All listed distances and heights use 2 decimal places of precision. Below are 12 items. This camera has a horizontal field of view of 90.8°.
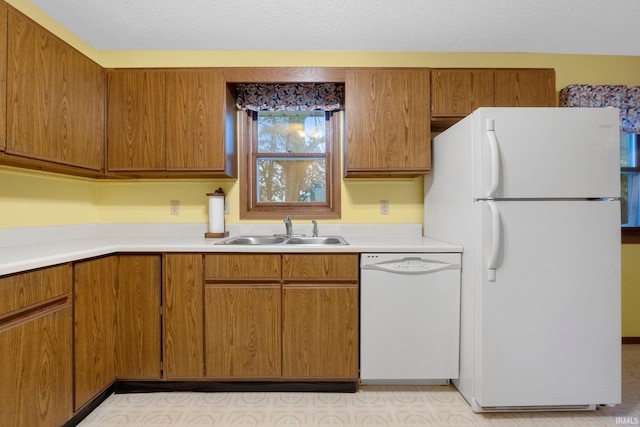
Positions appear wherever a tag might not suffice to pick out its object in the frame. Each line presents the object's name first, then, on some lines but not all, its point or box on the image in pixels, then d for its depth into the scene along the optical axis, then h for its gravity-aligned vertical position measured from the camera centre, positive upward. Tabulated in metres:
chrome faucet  2.39 -0.12
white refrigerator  1.63 -0.25
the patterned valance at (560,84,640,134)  2.40 +0.85
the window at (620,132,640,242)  2.60 +0.23
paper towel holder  2.35 -0.02
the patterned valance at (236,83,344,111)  2.40 +0.87
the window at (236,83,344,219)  2.52 +0.38
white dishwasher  1.88 -0.62
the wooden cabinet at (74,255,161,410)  1.84 -0.64
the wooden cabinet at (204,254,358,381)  1.87 -0.65
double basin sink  2.29 -0.22
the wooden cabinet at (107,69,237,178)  2.15 +0.61
